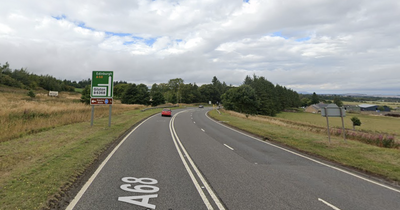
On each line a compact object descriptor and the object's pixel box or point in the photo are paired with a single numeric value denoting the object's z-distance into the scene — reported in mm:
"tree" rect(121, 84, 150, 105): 85625
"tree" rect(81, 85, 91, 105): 63006
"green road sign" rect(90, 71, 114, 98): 19031
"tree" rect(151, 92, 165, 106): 88312
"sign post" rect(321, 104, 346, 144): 12607
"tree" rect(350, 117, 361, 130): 34162
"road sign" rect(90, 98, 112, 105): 18969
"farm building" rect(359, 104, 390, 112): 150125
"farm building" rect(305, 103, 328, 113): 122312
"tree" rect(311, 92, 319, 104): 174850
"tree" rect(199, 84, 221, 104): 139625
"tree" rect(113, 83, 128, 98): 128125
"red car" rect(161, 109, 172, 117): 37688
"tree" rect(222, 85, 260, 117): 69125
